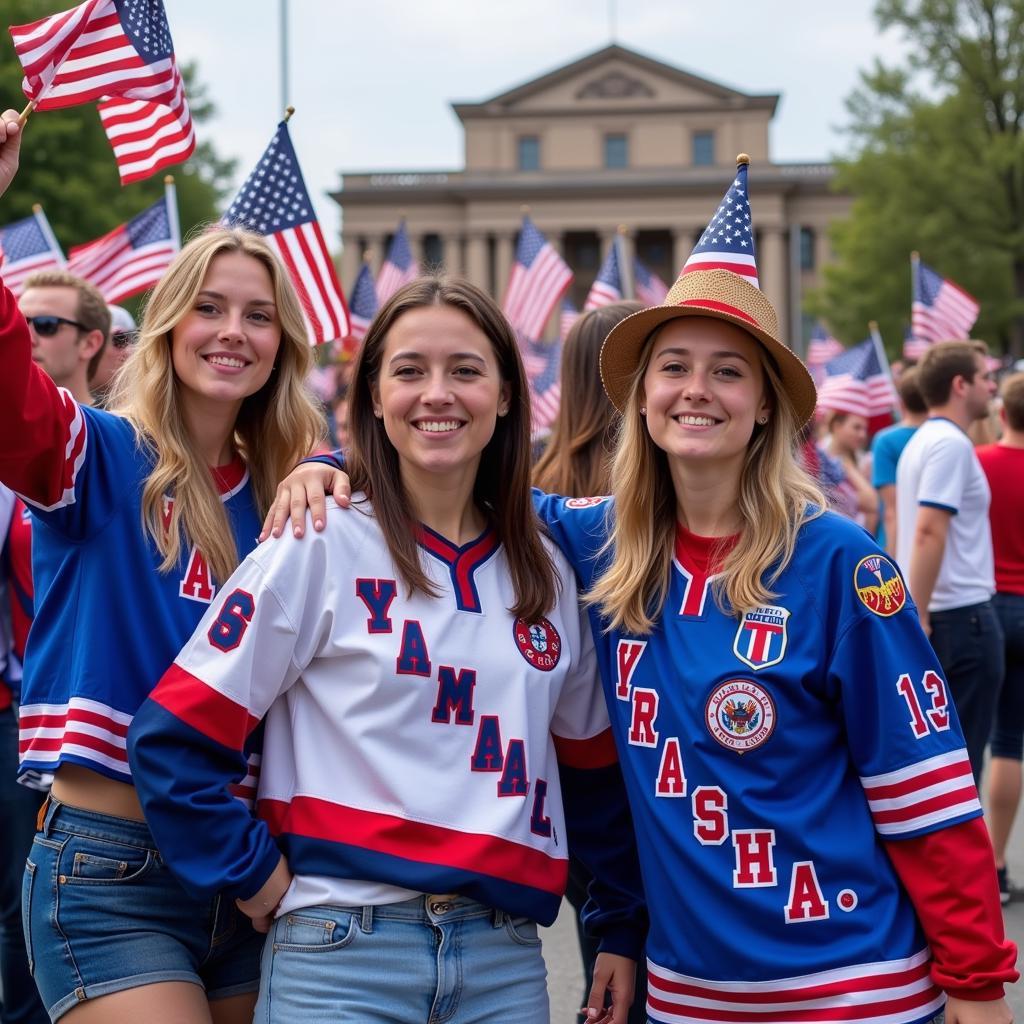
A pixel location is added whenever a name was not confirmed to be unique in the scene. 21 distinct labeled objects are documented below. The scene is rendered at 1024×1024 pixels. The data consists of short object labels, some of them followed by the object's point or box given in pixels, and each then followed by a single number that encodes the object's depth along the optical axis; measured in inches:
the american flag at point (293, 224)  245.0
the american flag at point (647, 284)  700.0
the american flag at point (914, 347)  615.5
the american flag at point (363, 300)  576.7
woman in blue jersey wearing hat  94.8
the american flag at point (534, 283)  593.9
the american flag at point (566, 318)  605.2
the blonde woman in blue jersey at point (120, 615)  99.0
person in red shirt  251.0
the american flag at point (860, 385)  503.8
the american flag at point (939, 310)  574.9
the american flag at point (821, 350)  823.7
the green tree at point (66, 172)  1178.0
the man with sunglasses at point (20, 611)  147.4
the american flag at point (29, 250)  389.7
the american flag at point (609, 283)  477.5
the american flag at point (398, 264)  652.7
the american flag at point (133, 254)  389.4
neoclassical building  2623.0
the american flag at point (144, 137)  183.8
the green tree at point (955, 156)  1352.1
